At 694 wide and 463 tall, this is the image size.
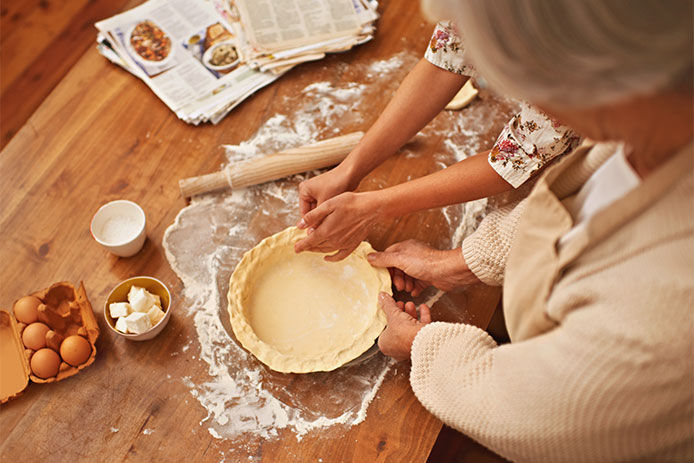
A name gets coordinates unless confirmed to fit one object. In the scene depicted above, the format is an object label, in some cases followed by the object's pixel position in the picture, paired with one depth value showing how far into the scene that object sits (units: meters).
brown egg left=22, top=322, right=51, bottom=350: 1.16
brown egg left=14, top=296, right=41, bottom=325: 1.19
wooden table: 1.14
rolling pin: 1.42
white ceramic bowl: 1.31
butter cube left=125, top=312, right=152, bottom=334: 1.17
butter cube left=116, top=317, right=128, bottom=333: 1.17
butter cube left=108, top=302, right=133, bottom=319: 1.19
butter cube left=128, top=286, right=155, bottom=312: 1.20
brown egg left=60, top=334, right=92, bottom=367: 1.16
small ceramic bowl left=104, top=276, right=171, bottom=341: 1.19
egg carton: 1.16
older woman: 0.52
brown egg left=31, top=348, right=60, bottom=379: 1.15
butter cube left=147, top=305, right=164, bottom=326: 1.20
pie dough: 1.19
